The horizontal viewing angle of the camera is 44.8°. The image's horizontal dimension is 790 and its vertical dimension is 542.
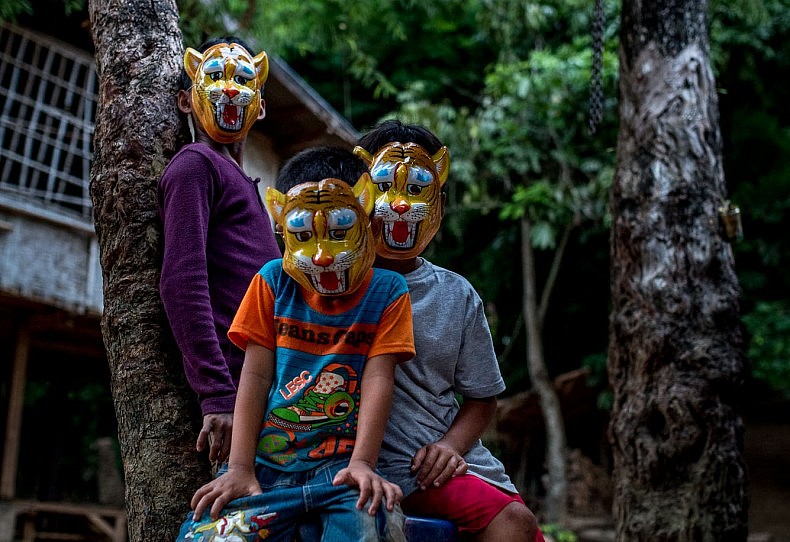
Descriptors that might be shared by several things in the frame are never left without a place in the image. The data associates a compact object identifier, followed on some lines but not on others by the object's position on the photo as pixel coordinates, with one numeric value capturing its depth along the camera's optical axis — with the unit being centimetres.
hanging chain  482
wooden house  888
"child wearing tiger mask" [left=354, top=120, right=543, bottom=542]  248
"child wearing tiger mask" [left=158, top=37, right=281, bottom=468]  266
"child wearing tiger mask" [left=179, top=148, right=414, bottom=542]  228
